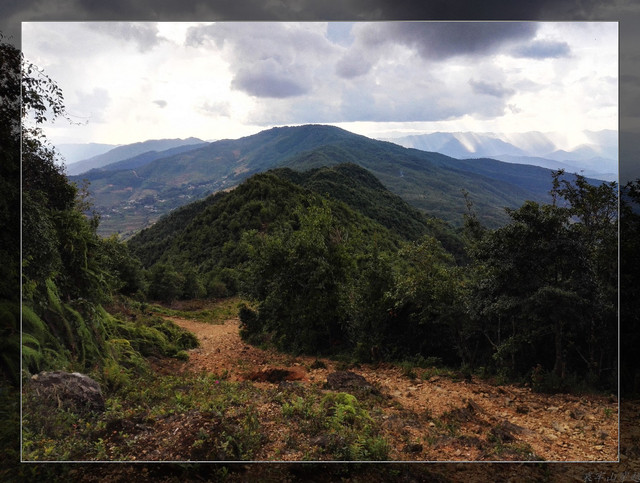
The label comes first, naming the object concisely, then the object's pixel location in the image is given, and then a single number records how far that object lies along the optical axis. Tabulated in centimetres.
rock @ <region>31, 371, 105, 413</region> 356
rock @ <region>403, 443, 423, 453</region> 359
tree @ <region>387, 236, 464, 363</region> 545
